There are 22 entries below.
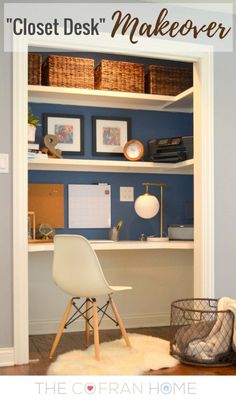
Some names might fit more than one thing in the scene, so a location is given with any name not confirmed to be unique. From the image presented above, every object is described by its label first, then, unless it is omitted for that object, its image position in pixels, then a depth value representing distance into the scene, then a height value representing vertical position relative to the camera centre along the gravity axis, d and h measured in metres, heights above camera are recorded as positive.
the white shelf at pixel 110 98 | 3.80 +0.87
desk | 4.05 -0.65
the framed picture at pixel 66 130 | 4.08 +0.63
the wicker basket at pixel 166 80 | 4.07 +1.04
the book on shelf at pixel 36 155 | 3.49 +0.37
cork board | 4.03 +0.04
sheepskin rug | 2.94 -0.96
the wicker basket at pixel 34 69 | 3.75 +1.04
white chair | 3.17 -0.42
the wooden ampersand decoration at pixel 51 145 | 3.81 +0.47
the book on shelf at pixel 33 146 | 3.57 +0.44
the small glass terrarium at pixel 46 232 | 3.88 -0.19
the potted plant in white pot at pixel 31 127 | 3.57 +0.58
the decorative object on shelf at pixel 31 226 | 3.82 -0.14
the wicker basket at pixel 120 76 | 3.95 +1.04
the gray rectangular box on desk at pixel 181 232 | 3.98 -0.20
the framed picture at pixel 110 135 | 4.19 +0.61
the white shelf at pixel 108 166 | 3.77 +0.33
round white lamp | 4.07 +0.00
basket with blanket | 3.10 -0.83
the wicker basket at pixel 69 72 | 3.81 +1.04
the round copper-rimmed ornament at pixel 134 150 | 4.06 +0.46
